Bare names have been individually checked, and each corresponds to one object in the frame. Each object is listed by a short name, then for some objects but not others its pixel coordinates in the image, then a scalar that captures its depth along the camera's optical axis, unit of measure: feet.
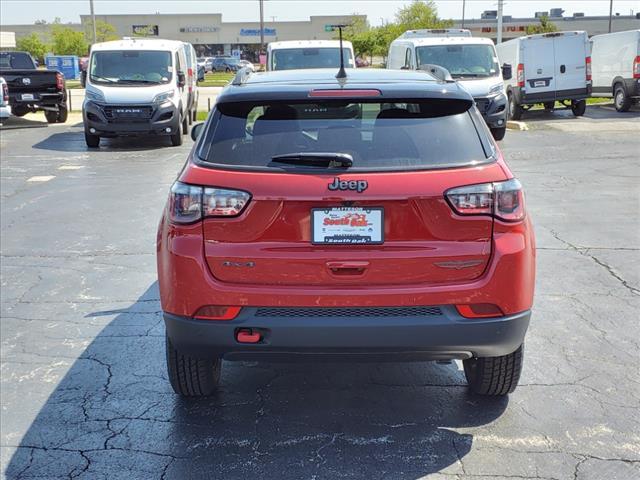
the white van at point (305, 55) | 54.39
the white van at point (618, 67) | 73.41
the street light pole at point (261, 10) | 158.40
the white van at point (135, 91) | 52.44
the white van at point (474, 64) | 54.75
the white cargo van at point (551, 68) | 69.46
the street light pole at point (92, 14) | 157.07
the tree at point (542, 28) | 197.21
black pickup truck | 66.33
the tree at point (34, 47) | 240.12
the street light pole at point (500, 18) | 99.55
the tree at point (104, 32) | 222.69
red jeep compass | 10.84
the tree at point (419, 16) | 208.15
